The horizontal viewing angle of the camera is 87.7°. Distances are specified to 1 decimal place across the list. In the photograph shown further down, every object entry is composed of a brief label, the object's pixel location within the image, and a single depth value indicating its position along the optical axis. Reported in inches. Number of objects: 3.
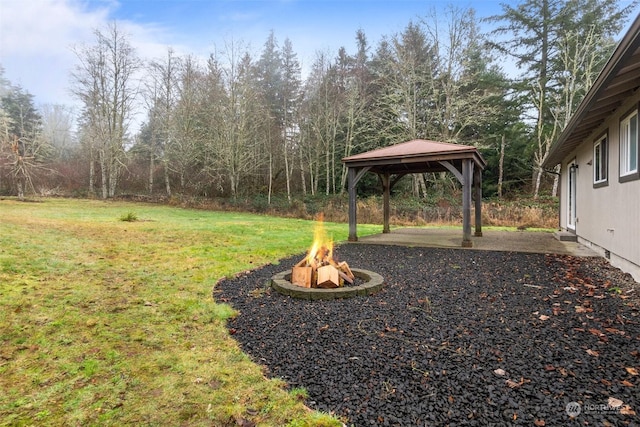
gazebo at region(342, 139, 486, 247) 283.7
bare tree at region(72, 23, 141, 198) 801.6
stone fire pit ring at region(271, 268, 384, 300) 149.3
